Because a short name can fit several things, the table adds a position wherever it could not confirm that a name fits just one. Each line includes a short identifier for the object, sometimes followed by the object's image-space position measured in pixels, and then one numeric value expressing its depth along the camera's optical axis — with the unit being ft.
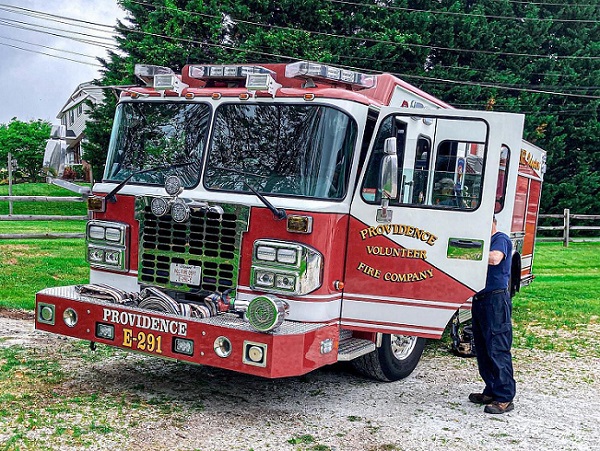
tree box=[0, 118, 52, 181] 157.58
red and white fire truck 17.48
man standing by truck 18.78
